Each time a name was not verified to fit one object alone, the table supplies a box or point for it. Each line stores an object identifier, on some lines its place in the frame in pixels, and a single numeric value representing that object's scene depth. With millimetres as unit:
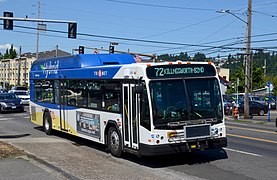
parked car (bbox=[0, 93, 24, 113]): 31344
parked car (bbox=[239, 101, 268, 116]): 39888
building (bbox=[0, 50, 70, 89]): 116469
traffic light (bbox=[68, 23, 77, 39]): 26131
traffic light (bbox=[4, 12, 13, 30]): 24281
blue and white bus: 9930
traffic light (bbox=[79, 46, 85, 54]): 38838
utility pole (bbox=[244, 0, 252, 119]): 32250
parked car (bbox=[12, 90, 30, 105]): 43031
